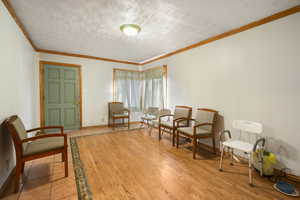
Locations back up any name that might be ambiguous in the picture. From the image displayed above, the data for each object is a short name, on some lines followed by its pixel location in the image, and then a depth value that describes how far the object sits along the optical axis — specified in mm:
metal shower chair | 2013
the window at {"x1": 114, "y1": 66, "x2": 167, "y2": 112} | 4793
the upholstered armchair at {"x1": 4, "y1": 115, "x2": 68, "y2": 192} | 1716
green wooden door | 4207
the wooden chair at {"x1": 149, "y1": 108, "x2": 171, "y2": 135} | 4152
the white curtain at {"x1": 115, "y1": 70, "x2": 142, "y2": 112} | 5367
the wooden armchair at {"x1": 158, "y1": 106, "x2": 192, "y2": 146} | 3357
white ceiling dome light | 2533
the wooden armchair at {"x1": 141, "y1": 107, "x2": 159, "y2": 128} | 4386
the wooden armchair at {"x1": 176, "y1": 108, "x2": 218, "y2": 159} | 2729
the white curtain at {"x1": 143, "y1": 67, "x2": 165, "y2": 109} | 4648
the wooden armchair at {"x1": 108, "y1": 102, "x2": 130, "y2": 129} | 4975
